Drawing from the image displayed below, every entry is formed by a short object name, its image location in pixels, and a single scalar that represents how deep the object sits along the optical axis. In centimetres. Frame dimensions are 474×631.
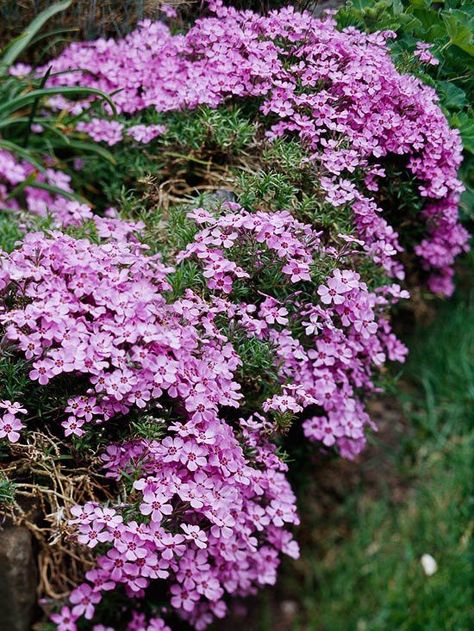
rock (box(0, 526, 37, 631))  97
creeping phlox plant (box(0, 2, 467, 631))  92
